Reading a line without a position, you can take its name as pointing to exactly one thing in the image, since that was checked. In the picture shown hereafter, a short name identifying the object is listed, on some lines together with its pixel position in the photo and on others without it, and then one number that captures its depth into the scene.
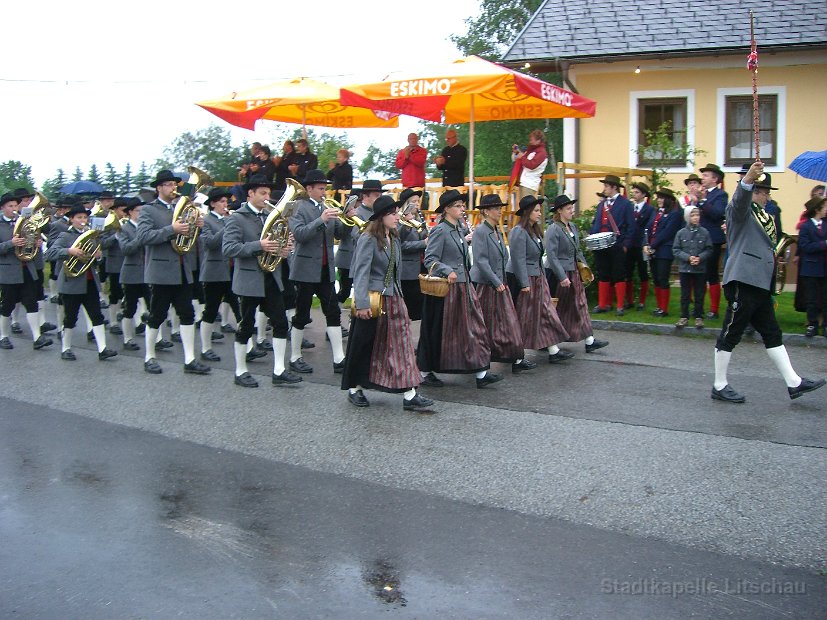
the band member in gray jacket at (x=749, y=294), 7.94
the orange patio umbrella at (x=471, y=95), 12.42
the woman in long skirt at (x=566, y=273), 10.48
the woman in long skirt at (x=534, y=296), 9.96
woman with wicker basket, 8.99
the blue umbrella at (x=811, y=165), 12.07
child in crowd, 11.92
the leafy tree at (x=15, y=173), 24.94
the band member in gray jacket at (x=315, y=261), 9.84
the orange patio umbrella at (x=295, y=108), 15.44
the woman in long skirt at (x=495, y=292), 9.33
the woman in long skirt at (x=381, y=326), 8.04
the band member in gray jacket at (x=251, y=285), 9.23
